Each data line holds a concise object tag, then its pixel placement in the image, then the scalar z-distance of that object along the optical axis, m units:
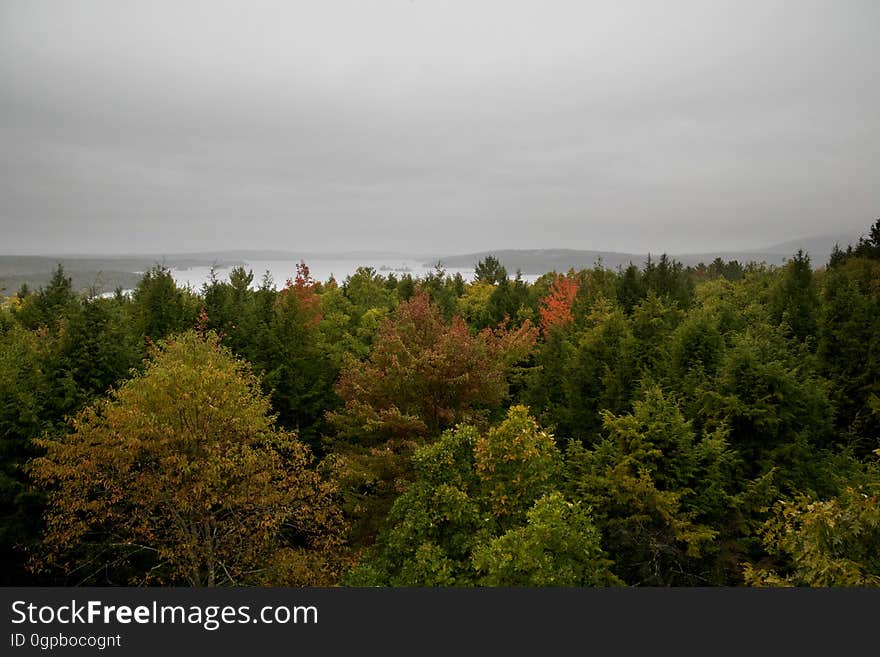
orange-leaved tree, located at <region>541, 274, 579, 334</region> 46.43
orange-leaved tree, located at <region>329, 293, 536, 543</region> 20.17
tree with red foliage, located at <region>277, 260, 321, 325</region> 40.06
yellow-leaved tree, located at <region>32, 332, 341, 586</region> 15.81
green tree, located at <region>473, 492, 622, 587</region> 12.02
